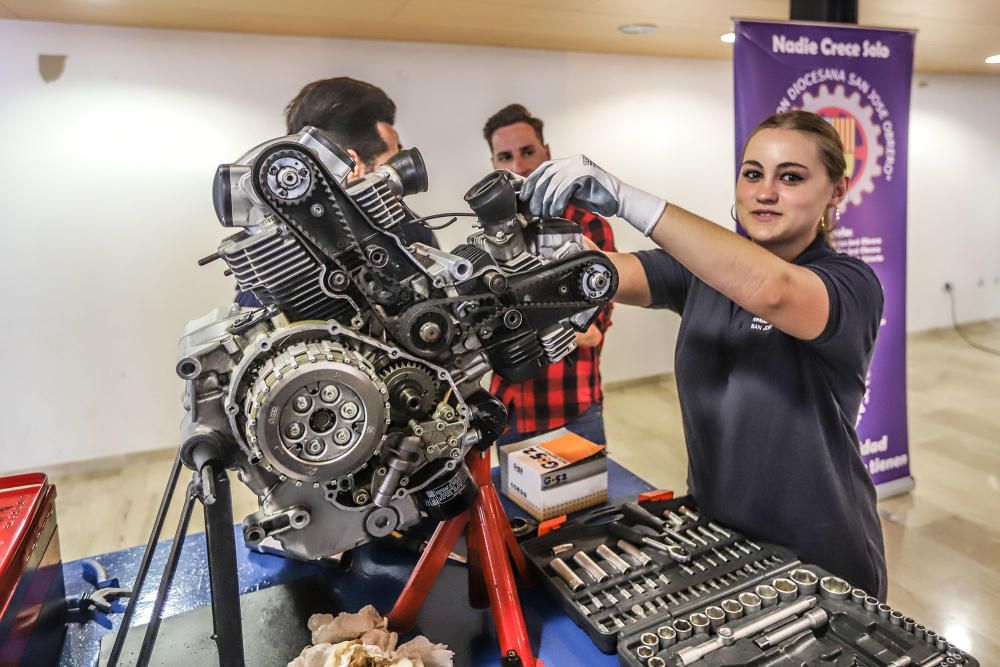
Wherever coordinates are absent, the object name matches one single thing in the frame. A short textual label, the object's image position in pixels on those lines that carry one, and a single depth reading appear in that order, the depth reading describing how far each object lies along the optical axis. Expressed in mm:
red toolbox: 1052
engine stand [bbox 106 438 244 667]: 985
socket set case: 1029
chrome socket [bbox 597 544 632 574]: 1263
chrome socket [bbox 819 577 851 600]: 1137
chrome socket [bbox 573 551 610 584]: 1241
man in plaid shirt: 2375
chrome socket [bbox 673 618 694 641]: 1071
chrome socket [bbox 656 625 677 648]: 1058
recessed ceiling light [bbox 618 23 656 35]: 3887
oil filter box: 1569
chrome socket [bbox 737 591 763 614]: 1123
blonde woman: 1218
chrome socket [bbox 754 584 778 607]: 1136
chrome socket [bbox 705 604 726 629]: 1094
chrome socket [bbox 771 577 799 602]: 1148
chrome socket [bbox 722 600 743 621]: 1111
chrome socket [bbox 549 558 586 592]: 1226
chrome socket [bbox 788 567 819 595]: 1165
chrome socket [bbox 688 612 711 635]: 1078
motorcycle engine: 979
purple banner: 2754
